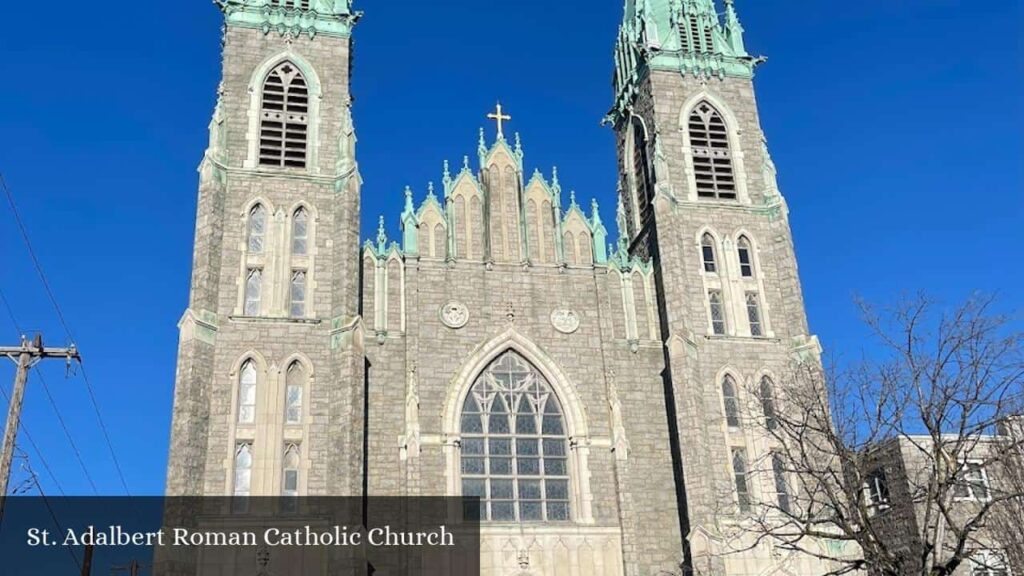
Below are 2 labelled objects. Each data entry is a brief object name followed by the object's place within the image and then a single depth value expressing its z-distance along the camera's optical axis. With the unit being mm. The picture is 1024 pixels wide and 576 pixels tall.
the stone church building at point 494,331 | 26750
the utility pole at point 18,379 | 19516
